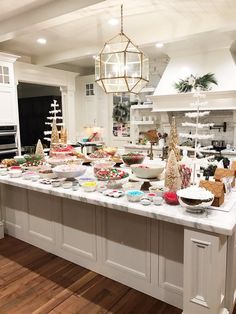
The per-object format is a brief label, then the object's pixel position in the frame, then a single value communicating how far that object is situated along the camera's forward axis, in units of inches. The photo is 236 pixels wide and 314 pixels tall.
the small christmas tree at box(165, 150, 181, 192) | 87.7
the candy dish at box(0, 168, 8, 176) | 128.0
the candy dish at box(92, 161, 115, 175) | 113.1
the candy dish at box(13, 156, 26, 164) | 144.6
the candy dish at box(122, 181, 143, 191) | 96.3
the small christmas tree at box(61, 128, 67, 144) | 166.4
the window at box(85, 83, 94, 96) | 306.4
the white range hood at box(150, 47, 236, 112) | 204.7
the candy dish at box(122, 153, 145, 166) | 120.3
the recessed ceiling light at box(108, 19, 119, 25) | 163.0
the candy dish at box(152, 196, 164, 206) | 80.4
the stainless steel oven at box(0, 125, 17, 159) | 213.8
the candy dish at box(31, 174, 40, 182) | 115.0
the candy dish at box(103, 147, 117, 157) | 154.5
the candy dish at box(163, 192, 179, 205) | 80.9
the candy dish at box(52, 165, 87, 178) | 108.3
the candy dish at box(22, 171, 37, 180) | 117.4
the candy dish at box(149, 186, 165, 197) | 86.9
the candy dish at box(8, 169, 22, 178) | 120.0
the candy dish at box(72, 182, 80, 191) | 98.5
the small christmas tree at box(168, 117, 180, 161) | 111.7
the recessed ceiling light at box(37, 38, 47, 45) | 204.4
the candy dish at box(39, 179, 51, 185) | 108.7
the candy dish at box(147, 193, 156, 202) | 85.1
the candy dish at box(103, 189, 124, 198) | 89.2
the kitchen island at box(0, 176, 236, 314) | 69.0
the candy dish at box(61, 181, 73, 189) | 100.9
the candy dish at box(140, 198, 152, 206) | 80.8
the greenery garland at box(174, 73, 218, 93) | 210.7
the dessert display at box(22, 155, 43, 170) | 129.4
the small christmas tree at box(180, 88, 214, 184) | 84.5
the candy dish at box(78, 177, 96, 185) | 107.3
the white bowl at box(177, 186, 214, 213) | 71.2
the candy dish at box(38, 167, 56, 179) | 115.1
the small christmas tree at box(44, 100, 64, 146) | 160.6
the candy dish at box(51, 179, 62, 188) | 103.2
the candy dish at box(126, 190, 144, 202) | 83.9
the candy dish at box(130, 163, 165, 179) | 99.3
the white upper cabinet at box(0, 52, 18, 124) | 213.6
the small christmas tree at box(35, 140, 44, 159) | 150.6
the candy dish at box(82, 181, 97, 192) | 95.3
